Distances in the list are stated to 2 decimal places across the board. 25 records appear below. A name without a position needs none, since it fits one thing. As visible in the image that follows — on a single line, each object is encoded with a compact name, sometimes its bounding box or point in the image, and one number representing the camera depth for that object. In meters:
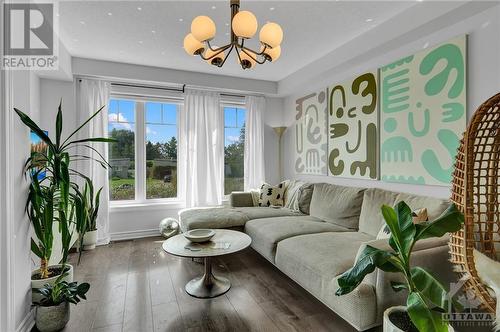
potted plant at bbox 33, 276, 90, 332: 1.91
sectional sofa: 1.74
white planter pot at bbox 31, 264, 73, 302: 2.03
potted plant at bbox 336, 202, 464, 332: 1.22
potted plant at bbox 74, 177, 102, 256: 2.01
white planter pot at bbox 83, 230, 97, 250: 3.68
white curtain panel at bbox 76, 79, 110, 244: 3.85
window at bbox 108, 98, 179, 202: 4.26
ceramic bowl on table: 2.50
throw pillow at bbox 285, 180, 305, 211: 3.97
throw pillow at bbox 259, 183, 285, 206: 4.27
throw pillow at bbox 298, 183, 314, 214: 3.83
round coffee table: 2.31
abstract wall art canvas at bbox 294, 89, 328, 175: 4.02
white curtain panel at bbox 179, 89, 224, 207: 4.45
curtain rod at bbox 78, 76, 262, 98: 4.13
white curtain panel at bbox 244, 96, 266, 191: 4.89
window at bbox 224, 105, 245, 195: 4.91
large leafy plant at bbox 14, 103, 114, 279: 1.93
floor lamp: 4.96
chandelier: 1.83
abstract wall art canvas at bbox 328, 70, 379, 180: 3.19
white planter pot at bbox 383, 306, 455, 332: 1.27
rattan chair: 1.42
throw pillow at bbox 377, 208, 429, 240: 2.10
